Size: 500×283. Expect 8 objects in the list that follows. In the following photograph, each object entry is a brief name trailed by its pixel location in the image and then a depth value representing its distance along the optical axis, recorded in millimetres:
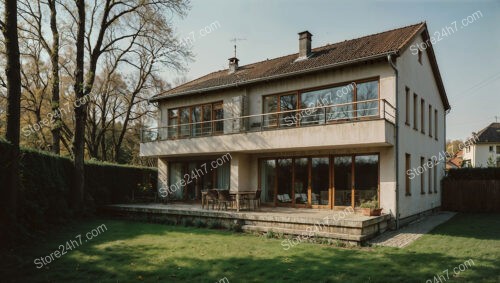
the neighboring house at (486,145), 55875
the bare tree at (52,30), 18766
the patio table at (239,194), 14744
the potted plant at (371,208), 13180
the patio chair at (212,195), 15609
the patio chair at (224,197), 15102
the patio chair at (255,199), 15211
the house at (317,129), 14297
